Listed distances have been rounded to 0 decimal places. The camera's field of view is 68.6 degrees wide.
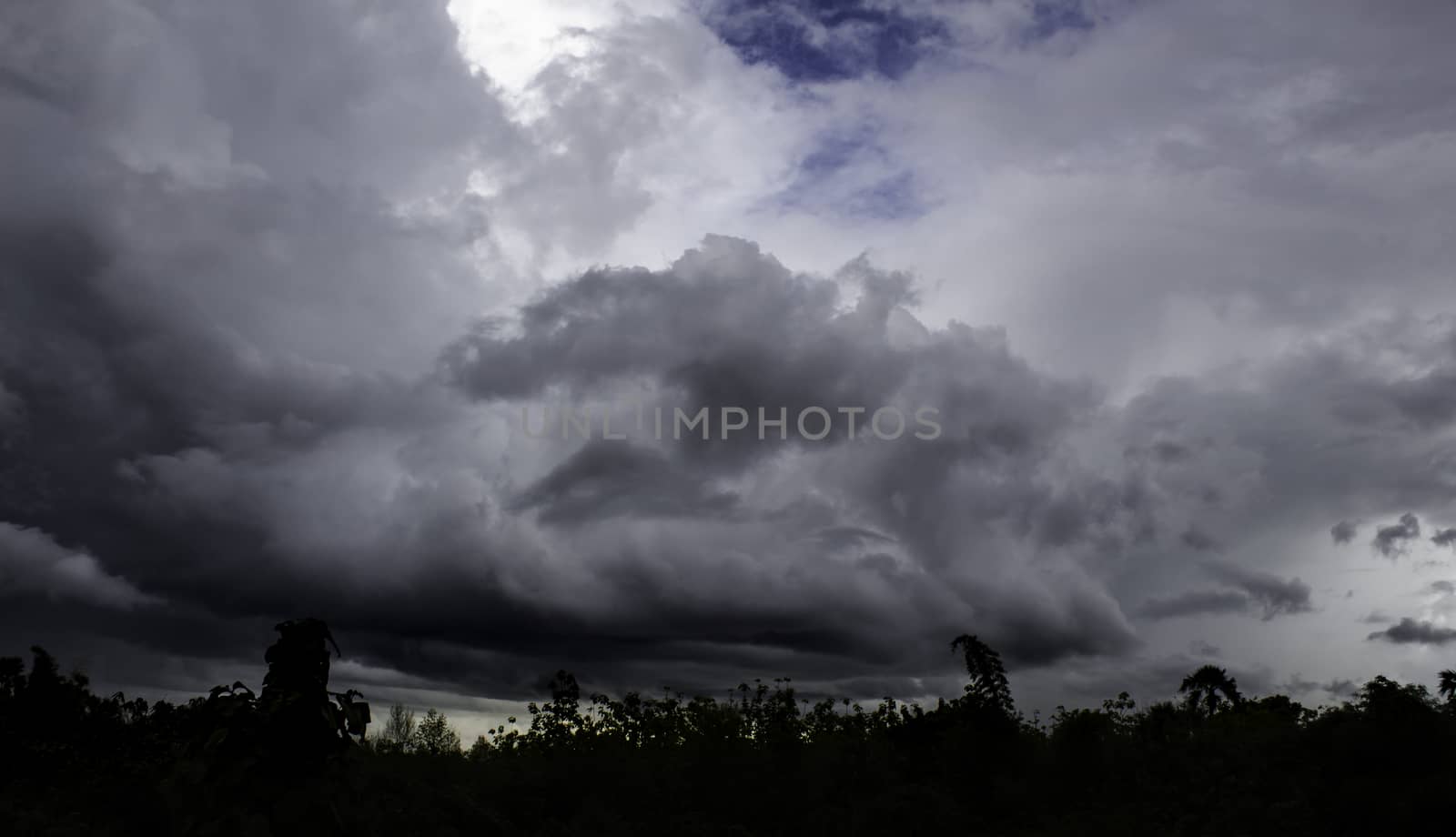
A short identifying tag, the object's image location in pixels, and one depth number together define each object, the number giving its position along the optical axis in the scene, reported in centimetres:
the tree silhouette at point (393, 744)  2758
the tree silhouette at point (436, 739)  2805
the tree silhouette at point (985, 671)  2636
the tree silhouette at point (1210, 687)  3266
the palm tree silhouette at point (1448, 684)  2364
